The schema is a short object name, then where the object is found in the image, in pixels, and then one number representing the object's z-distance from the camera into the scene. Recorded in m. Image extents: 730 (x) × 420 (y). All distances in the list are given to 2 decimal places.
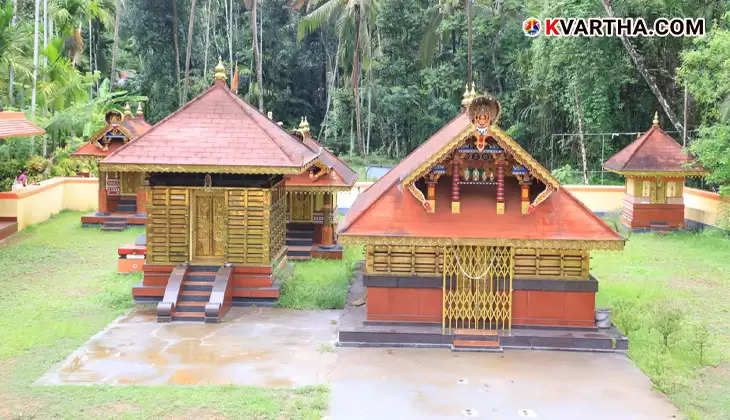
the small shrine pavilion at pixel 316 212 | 20.25
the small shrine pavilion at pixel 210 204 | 15.02
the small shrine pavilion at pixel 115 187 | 25.05
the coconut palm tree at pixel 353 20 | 34.00
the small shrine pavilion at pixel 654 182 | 24.77
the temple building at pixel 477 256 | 12.82
